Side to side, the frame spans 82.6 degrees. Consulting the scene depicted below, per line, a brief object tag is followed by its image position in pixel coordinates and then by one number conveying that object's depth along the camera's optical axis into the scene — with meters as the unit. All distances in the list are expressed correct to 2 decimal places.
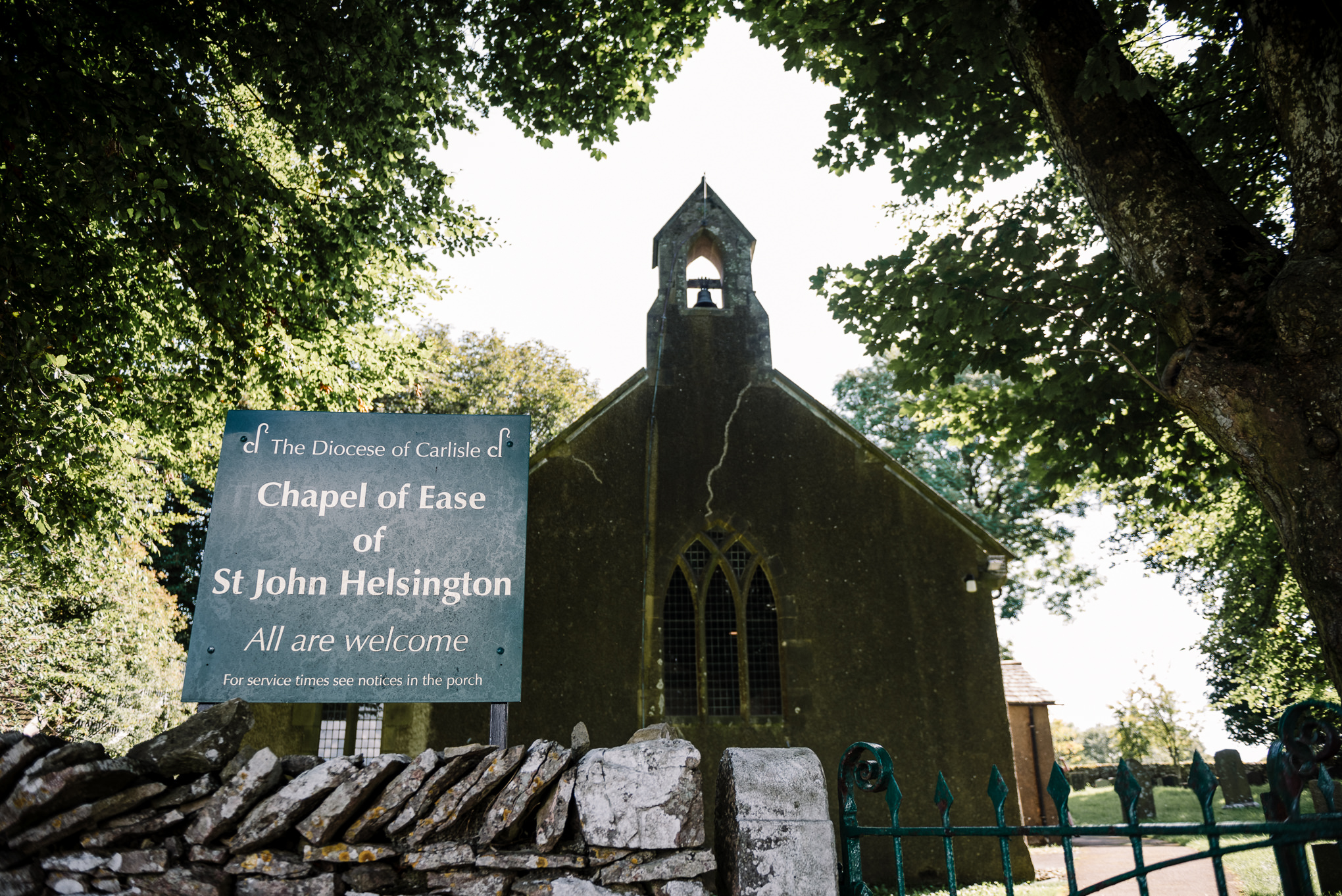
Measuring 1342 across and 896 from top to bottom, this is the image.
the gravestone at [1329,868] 6.91
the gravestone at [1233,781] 17.27
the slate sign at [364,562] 4.57
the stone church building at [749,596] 9.70
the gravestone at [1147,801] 19.19
